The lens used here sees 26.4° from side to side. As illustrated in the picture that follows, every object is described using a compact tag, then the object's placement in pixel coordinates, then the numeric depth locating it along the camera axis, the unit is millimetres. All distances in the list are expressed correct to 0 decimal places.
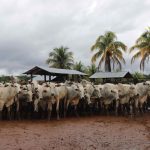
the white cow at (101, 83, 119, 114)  14664
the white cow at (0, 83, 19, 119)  12406
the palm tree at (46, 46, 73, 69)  46628
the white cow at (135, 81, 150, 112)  15625
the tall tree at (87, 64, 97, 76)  43594
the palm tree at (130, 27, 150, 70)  30595
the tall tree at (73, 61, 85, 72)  45562
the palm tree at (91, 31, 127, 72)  38159
